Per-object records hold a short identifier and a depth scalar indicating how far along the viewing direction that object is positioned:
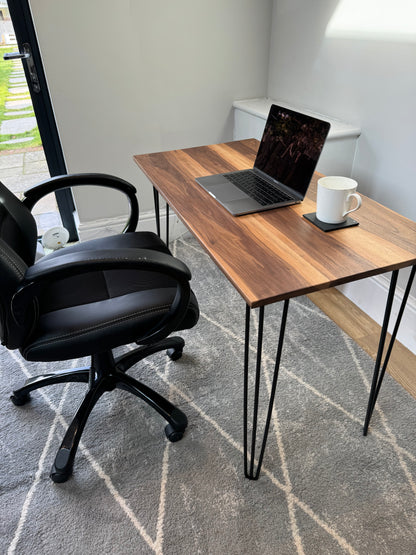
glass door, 2.00
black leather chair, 0.98
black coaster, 1.17
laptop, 1.27
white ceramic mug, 1.12
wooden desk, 0.97
